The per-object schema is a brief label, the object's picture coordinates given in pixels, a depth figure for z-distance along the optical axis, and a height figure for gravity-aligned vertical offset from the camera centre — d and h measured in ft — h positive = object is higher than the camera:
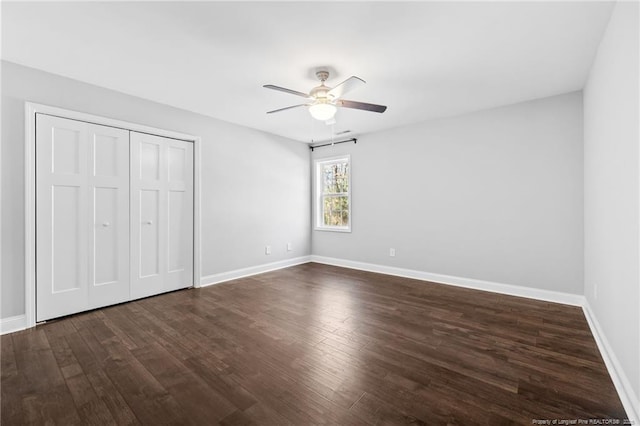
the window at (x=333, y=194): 17.76 +1.23
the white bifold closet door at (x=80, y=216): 8.86 -0.15
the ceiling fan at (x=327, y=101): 8.63 +3.66
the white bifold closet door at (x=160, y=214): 11.01 -0.09
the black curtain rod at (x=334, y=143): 16.81 +4.55
